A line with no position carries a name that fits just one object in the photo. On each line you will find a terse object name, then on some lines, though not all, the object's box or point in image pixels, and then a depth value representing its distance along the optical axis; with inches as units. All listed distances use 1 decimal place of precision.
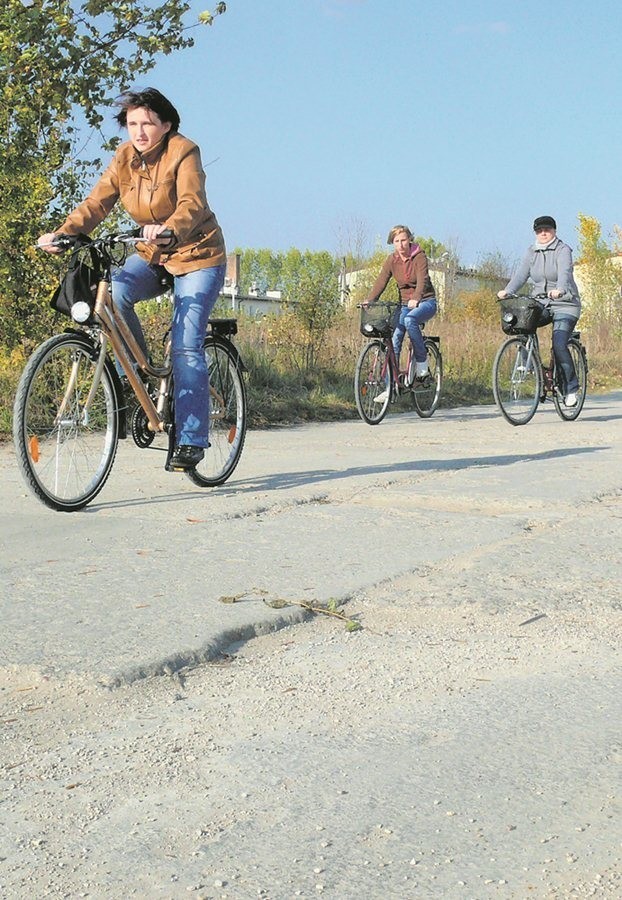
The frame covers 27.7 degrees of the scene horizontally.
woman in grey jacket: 496.1
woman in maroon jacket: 507.5
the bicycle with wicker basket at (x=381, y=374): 478.9
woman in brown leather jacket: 255.6
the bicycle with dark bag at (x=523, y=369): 488.1
